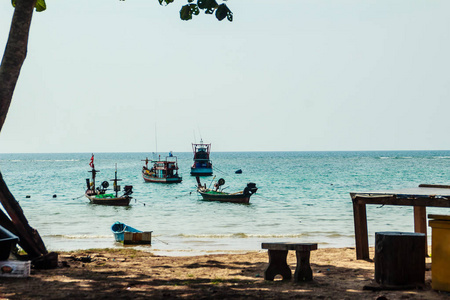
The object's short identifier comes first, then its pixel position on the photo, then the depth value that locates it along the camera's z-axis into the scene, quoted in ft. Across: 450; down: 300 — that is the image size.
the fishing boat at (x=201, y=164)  311.27
